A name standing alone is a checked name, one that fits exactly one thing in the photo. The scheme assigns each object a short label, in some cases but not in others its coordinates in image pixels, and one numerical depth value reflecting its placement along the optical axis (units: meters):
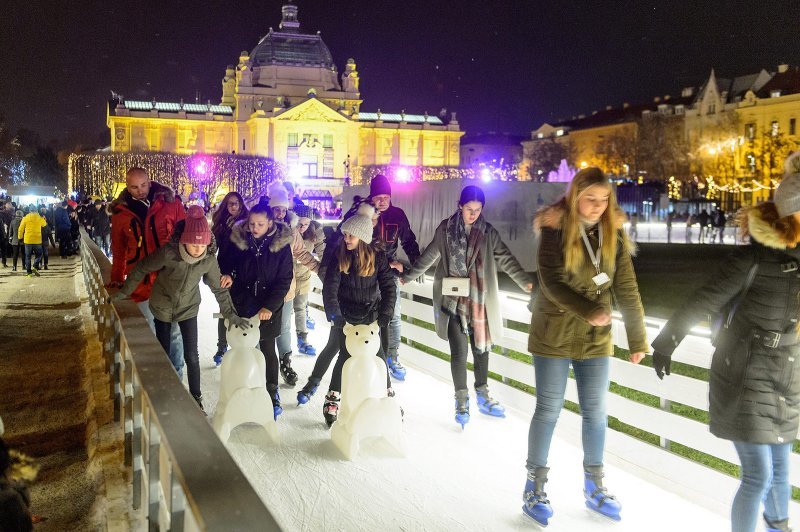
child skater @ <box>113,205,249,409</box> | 5.20
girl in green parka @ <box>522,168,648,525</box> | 3.79
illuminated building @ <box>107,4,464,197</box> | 88.38
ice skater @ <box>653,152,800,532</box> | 3.00
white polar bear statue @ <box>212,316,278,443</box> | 4.98
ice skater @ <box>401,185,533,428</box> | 5.58
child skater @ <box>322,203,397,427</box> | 5.29
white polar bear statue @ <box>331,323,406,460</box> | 4.80
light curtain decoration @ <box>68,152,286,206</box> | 55.50
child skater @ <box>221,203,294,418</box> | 5.62
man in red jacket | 5.97
